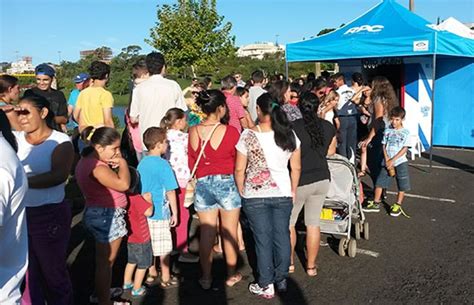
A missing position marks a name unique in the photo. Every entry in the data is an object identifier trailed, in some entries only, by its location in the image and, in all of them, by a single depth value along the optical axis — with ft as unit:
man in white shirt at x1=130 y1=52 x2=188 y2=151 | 17.84
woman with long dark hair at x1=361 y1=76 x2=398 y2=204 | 22.62
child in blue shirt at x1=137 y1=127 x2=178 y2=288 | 14.06
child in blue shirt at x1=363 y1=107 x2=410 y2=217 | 21.29
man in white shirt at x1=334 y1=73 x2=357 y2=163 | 27.78
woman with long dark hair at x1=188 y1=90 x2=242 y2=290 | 14.00
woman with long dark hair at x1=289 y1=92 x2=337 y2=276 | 14.83
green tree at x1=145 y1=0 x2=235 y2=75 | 82.74
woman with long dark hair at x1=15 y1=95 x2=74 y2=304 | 10.85
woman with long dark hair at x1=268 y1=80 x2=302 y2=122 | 20.16
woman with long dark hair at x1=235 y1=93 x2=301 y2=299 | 13.51
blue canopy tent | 29.12
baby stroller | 16.80
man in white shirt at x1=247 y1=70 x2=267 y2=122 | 25.14
